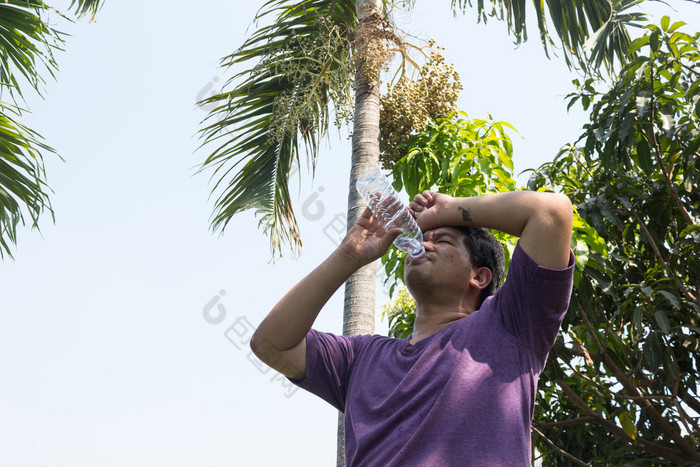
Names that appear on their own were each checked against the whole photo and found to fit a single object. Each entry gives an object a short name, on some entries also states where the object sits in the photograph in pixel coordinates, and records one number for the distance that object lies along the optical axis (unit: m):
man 1.41
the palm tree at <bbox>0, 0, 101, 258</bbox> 5.74
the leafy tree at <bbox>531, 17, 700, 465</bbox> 3.95
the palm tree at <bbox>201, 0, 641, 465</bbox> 4.15
